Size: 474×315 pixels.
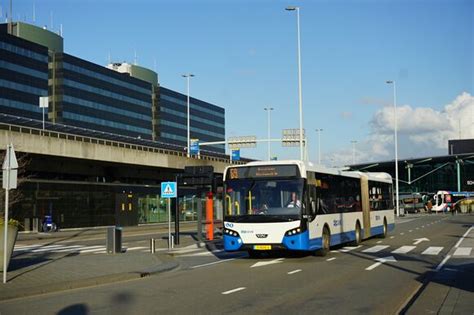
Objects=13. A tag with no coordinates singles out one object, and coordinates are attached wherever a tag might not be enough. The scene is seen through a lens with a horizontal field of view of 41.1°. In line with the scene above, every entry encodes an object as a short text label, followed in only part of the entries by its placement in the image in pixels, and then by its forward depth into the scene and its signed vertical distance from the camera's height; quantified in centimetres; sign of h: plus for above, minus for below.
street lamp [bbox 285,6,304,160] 4166 +738
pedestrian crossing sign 2744 +52
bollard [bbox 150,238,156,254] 2430 -172
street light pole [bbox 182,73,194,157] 6218 +617
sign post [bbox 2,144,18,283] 1458 +73
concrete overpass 4081 +410
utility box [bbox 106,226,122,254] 2392 -145
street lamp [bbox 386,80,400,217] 8084 -101
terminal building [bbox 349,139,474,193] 12120 +528
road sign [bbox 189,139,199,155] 5897 +506
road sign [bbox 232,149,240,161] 6321 +452
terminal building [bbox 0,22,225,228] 5019 +1753
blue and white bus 1930 -26
